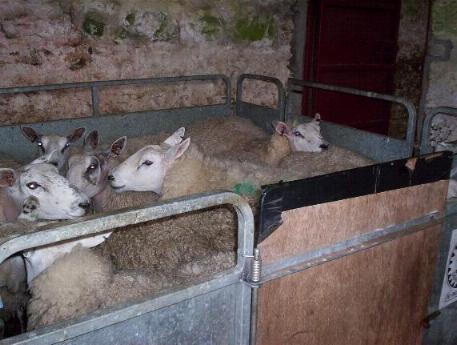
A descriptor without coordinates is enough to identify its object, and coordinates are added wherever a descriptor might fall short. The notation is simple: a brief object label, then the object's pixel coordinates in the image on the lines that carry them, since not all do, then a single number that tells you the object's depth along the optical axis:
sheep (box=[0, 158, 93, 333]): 2.38
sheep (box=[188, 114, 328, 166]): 3.88
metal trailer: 1.23
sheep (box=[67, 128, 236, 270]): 2.21
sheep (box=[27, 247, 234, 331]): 1.76
